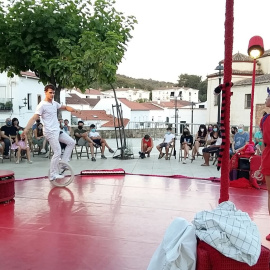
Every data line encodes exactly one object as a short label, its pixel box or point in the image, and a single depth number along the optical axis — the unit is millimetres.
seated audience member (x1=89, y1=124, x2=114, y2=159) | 10656
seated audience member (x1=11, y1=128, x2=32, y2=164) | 9398
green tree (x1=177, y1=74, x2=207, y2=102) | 94488
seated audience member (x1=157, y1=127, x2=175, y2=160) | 10716
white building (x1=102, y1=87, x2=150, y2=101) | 92125
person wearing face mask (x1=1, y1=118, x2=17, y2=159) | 9859
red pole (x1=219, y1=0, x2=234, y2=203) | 2639
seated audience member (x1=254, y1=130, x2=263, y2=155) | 8219
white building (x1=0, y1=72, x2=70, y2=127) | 29730
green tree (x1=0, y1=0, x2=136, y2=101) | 8609
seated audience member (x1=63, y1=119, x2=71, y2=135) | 10735
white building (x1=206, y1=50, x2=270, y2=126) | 30500
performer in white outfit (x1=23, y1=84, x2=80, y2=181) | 5598
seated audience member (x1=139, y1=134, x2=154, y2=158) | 11049
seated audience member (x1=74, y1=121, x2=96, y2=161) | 10312
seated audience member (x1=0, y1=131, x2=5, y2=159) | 9603
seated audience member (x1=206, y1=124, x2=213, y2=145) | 10244
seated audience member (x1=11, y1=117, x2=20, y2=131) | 10414
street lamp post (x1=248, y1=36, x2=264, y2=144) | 5344
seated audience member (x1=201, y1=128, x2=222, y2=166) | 9164
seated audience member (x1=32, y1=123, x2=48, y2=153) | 10672
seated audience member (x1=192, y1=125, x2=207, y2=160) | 10438
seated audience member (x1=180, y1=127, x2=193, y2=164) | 10181
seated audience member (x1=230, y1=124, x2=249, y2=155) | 8883
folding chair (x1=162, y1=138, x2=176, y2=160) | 10803
